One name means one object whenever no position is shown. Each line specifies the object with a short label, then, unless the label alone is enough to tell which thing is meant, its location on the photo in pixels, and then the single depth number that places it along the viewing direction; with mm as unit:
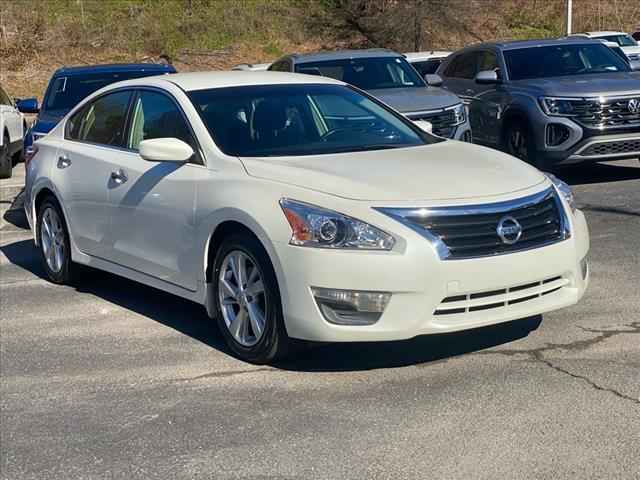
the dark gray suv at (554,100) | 12438
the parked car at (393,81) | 12633
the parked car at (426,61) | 20609
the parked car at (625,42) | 28611
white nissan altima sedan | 5867
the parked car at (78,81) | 13219
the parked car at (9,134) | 16141
